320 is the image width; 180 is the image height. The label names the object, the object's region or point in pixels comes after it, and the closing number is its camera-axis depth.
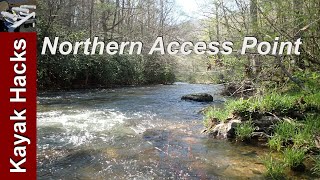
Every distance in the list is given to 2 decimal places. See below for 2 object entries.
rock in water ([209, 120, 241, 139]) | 4.91
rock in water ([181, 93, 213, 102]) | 9.97
